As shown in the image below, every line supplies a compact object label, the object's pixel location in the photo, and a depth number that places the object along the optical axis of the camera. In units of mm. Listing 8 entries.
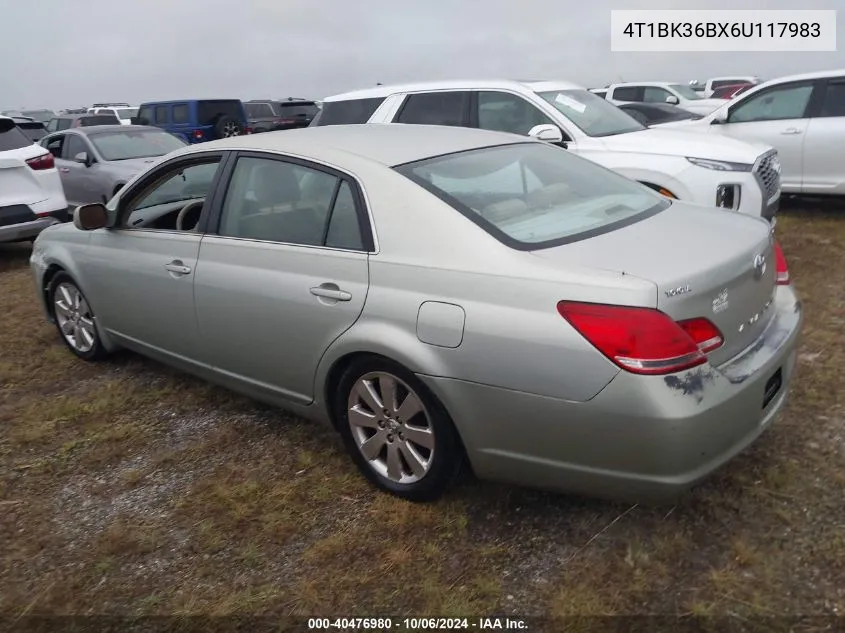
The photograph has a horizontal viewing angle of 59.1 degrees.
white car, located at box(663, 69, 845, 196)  8047
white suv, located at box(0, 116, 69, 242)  7836
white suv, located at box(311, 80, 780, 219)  6160
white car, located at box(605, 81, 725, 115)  17422
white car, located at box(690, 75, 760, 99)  23391
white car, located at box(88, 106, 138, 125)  23581
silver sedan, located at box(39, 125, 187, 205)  9398
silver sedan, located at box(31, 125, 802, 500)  2434
